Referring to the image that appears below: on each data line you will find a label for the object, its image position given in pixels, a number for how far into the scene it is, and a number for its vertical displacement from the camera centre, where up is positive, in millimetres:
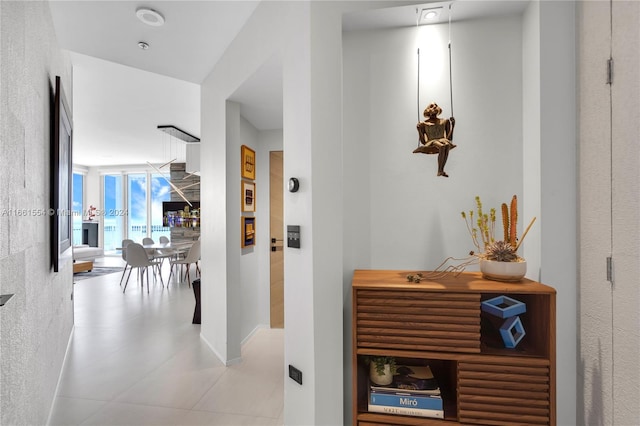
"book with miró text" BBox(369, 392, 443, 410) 1586 -958
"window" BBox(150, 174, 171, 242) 10305 +295
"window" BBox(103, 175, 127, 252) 10516 -30
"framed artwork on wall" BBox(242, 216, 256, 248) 3301 -219
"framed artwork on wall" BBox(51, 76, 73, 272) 2037 +241
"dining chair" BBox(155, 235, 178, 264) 6418 -878
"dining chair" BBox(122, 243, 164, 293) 5723 -814
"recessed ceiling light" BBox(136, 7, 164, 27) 2242 +1414
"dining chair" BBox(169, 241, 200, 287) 6125 -850
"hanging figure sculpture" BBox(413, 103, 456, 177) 1664 +406
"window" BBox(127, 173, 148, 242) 10367 +199
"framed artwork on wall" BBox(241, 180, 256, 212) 3249 +157
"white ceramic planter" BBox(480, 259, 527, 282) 1530 -290
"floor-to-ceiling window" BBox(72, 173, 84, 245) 10031 +230
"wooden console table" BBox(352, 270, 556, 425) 1467 -653
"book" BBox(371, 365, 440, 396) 1624 -908
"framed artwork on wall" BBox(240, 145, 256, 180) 3203 +513
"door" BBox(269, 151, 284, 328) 3832 -273
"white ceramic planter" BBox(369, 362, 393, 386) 1670 -876
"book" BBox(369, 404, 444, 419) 1573 -1003
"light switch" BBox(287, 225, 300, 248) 1879 -150
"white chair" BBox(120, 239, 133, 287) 6072 -781
